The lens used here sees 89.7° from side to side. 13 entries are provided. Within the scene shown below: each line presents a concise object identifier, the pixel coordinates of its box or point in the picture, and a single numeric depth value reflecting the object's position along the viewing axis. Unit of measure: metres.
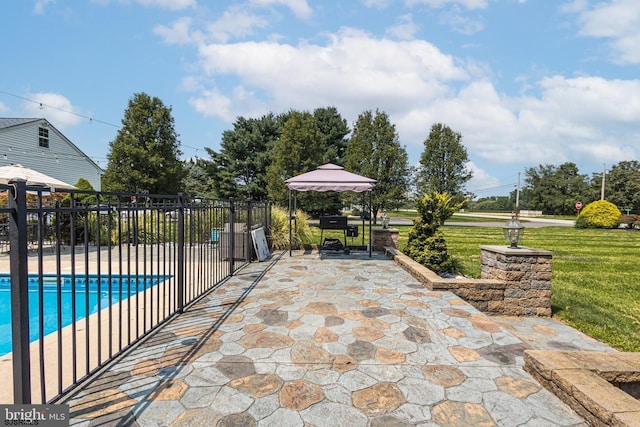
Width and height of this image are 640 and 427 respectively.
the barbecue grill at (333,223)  8.09
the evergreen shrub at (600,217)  22.45
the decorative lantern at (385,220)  9.10
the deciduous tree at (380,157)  20.52
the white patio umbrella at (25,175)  8.73
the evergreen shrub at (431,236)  6.71
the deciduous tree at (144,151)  22.36
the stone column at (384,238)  8.84
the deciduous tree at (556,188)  46.34
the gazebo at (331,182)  7.16
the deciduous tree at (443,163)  22.83
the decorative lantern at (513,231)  5.05
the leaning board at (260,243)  7.32
